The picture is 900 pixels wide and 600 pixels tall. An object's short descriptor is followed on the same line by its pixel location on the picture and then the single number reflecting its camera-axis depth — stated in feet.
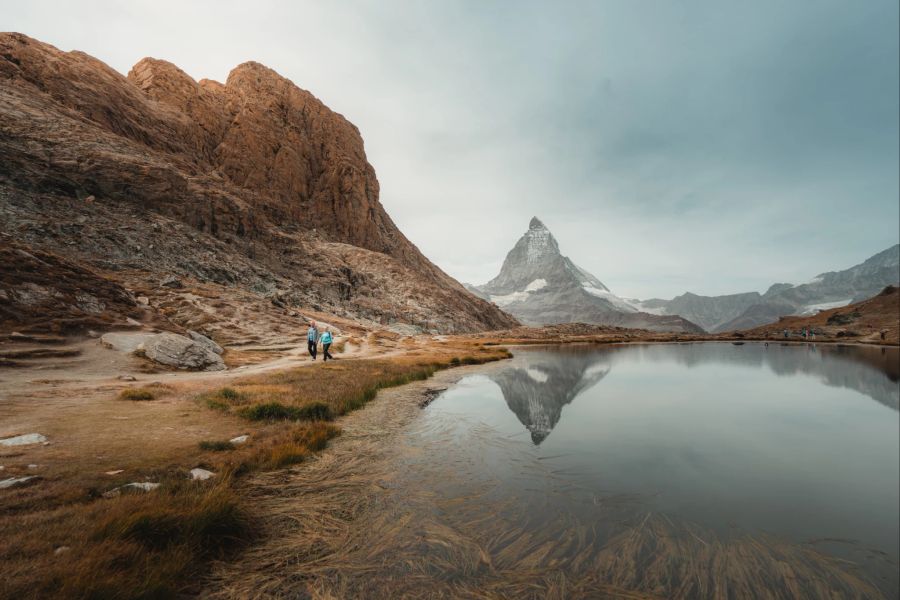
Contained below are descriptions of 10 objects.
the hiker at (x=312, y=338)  92.86
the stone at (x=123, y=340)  64.97
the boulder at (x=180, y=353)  67.62
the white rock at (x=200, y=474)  22.27
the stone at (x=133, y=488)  18.87
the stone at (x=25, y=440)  24.20
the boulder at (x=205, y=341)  85.54
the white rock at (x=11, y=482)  18.01
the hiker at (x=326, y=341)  91.20
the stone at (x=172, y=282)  137.08
